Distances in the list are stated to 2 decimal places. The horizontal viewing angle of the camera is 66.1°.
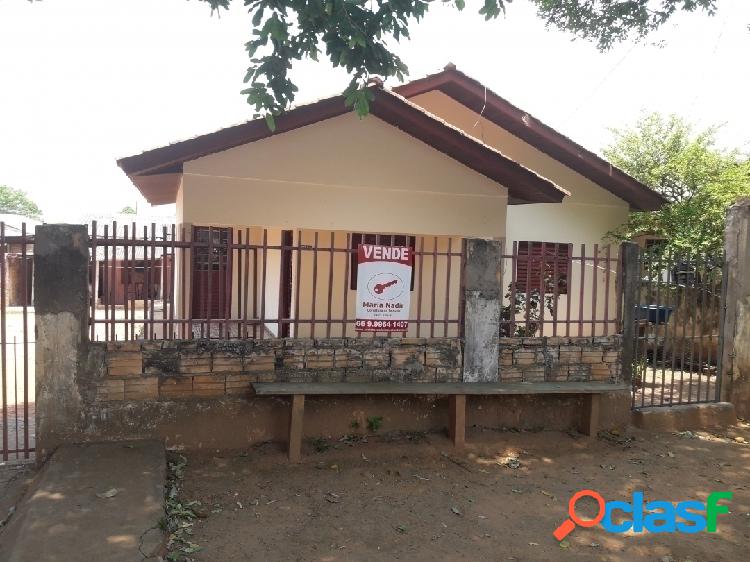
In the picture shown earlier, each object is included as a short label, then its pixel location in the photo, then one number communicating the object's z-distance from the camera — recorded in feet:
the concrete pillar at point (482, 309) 18.30
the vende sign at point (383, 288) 17.66
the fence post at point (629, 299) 19.74
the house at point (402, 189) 20.75
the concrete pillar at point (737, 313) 21.45
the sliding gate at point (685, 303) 20.22
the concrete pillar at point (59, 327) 14.74
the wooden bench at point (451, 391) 16.20
